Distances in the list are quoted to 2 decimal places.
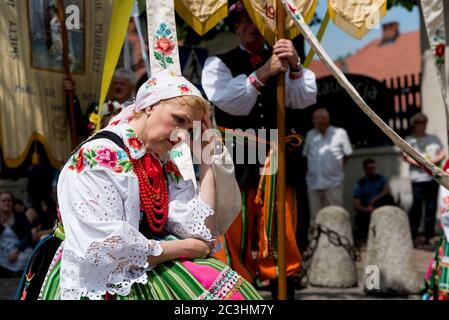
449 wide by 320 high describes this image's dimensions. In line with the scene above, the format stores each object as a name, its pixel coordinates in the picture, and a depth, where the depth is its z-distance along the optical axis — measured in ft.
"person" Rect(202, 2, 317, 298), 13.73
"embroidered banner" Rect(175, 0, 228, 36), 12.67
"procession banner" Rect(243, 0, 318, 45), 12.67
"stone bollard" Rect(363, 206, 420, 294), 19.80
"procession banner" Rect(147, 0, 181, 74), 11.84
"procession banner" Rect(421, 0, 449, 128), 12.01
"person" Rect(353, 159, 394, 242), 31.45
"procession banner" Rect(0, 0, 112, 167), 14.70
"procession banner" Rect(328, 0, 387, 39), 12.81
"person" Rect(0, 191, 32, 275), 24.66
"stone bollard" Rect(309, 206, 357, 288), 21.35
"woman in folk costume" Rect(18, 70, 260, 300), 8.59
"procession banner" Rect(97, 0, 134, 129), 11.93
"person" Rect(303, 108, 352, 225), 27.81
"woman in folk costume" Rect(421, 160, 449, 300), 14.58
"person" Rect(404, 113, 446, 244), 27.45
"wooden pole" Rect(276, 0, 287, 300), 12.77
